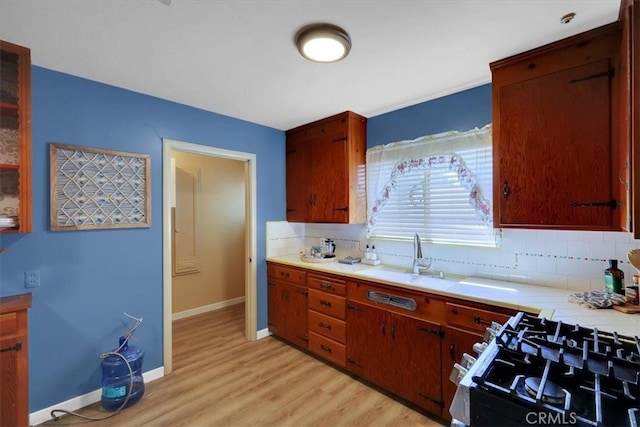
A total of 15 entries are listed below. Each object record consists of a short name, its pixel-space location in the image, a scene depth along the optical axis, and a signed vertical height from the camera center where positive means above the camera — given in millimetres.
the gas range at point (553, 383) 744 -519
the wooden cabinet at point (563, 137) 1532 +448
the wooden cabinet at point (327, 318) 2598 -1009
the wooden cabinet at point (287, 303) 2979 -1007
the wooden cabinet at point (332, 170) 2973 +485
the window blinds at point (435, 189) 2299 +219
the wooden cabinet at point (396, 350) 1991 -1074
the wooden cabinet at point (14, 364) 1601 -862
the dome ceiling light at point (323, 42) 1579 +1005
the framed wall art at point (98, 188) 2061 +209
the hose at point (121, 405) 2010 -1379
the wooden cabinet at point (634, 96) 1144 +483
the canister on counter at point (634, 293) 1542 -465
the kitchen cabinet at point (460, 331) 1763 -779
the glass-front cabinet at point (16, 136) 1682 +481
